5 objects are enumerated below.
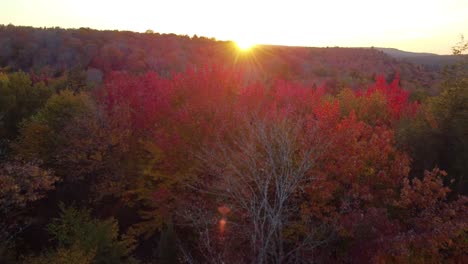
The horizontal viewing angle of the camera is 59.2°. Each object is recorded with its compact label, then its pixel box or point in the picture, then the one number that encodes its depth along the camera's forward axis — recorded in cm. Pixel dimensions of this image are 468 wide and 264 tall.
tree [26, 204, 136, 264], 1602
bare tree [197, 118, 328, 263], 1439
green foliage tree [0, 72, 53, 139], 2960
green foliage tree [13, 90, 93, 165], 2406
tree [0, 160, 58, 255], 1667
